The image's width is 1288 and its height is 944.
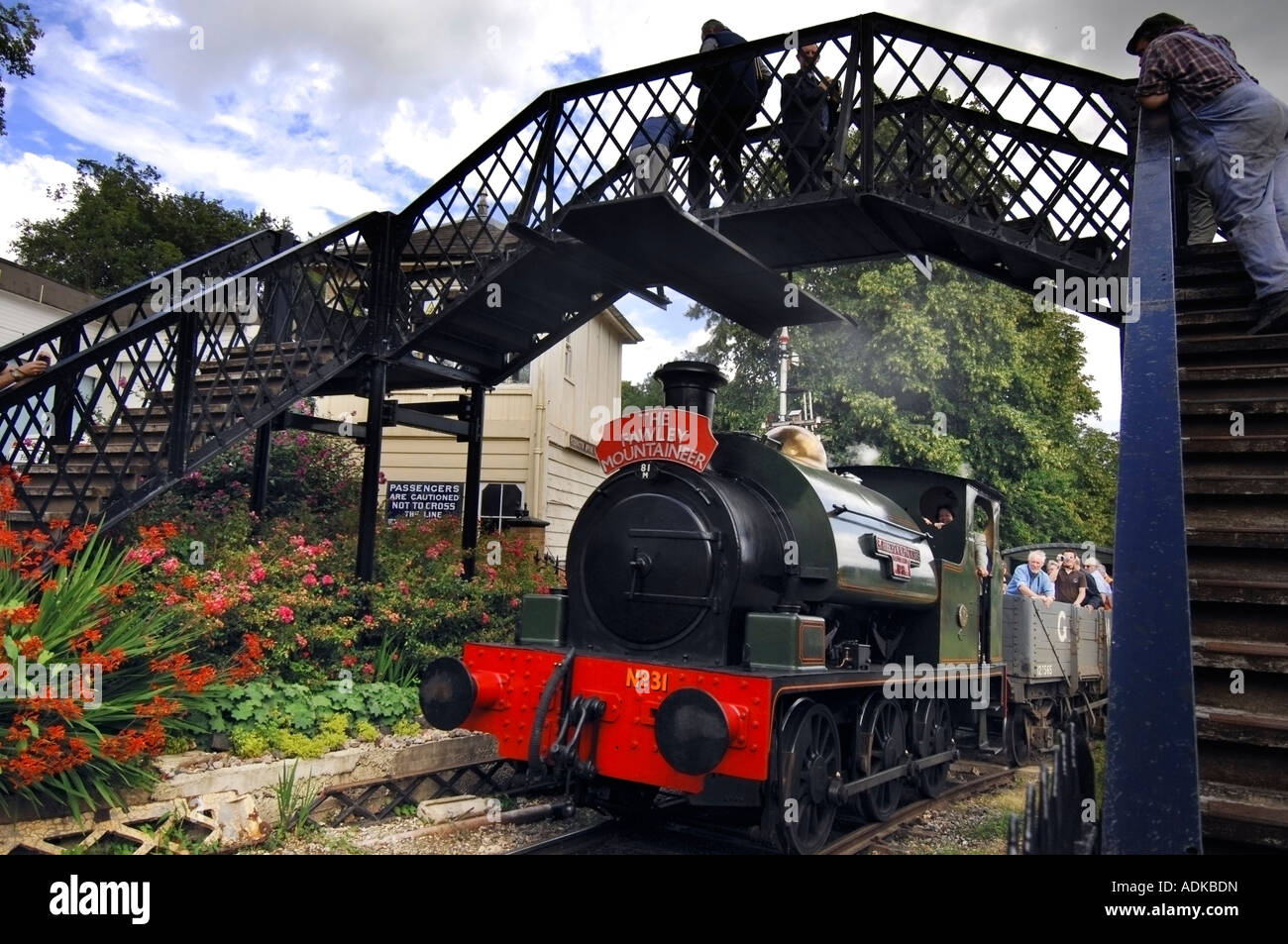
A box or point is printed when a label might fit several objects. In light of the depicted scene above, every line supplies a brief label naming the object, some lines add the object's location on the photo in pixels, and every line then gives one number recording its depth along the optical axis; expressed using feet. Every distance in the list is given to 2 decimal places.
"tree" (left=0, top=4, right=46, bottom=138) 50.14
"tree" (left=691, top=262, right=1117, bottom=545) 71.10
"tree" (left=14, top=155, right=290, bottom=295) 102.47
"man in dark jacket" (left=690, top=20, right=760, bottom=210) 26.43
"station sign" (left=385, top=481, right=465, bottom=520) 51.03
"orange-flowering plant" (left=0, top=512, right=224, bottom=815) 16.06
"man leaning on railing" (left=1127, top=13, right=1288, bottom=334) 15.43
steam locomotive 17.19
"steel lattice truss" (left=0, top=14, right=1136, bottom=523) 22.98
